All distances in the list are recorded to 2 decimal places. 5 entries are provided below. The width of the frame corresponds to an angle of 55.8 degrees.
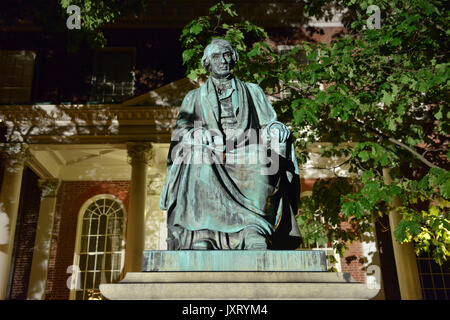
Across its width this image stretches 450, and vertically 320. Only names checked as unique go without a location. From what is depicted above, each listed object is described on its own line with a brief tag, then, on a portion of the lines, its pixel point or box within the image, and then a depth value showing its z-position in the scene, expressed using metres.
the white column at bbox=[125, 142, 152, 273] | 10.66
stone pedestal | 2.46
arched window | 14.52
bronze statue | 3.13
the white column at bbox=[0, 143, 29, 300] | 11.17
